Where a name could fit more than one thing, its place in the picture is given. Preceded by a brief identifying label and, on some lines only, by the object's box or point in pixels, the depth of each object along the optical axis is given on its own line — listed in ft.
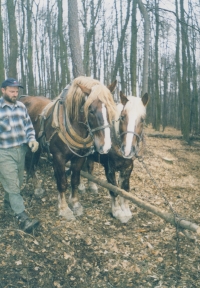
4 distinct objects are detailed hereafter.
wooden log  10.29
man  13.35
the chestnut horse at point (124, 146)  13.34
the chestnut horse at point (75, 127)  12.67
